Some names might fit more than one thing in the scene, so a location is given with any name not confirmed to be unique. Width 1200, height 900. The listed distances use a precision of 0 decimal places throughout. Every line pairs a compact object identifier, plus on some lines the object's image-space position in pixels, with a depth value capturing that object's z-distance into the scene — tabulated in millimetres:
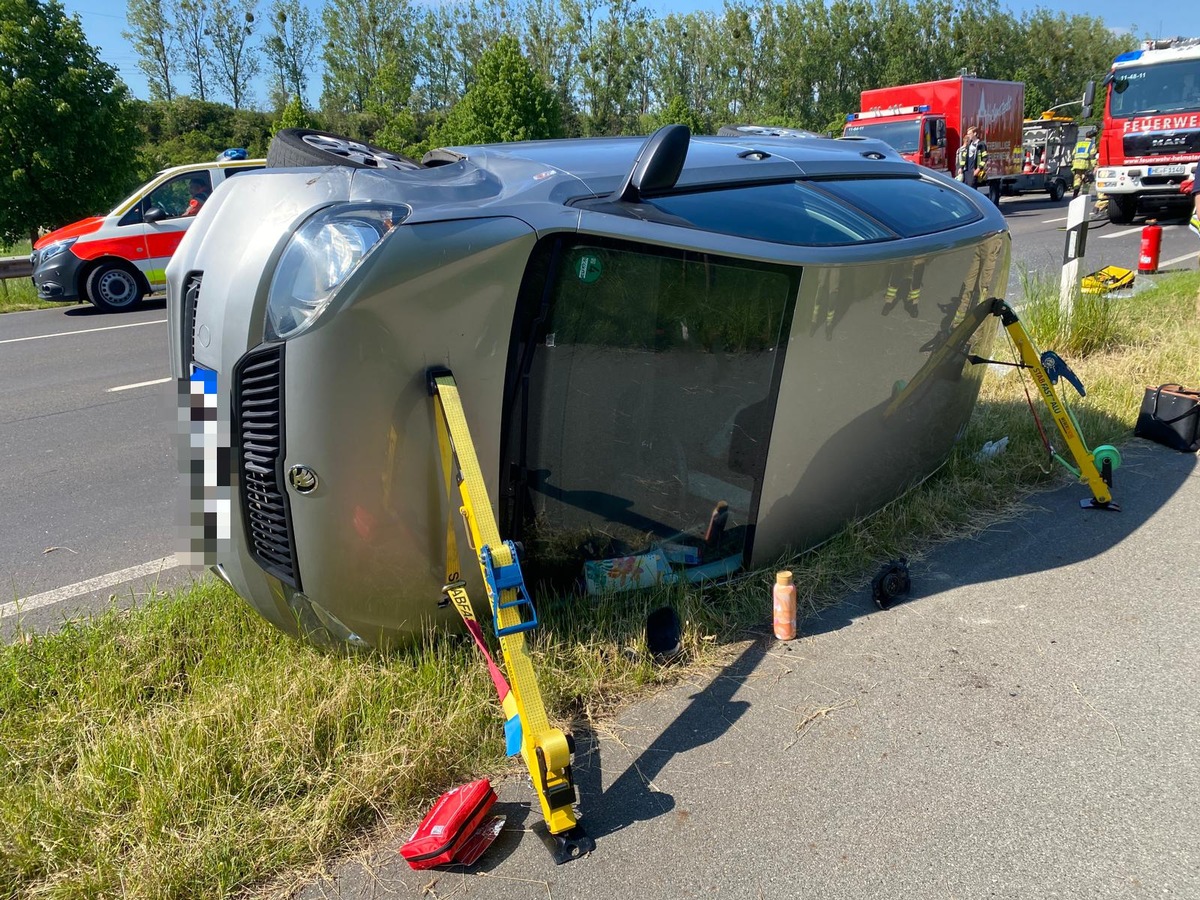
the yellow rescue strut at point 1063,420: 4227
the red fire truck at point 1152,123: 16953
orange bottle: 3115
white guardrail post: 6926
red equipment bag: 2145
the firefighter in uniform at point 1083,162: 27641
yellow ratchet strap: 2209
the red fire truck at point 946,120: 24109
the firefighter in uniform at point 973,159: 24781
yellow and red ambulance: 12703
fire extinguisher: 11766
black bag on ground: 4941
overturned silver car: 2449
